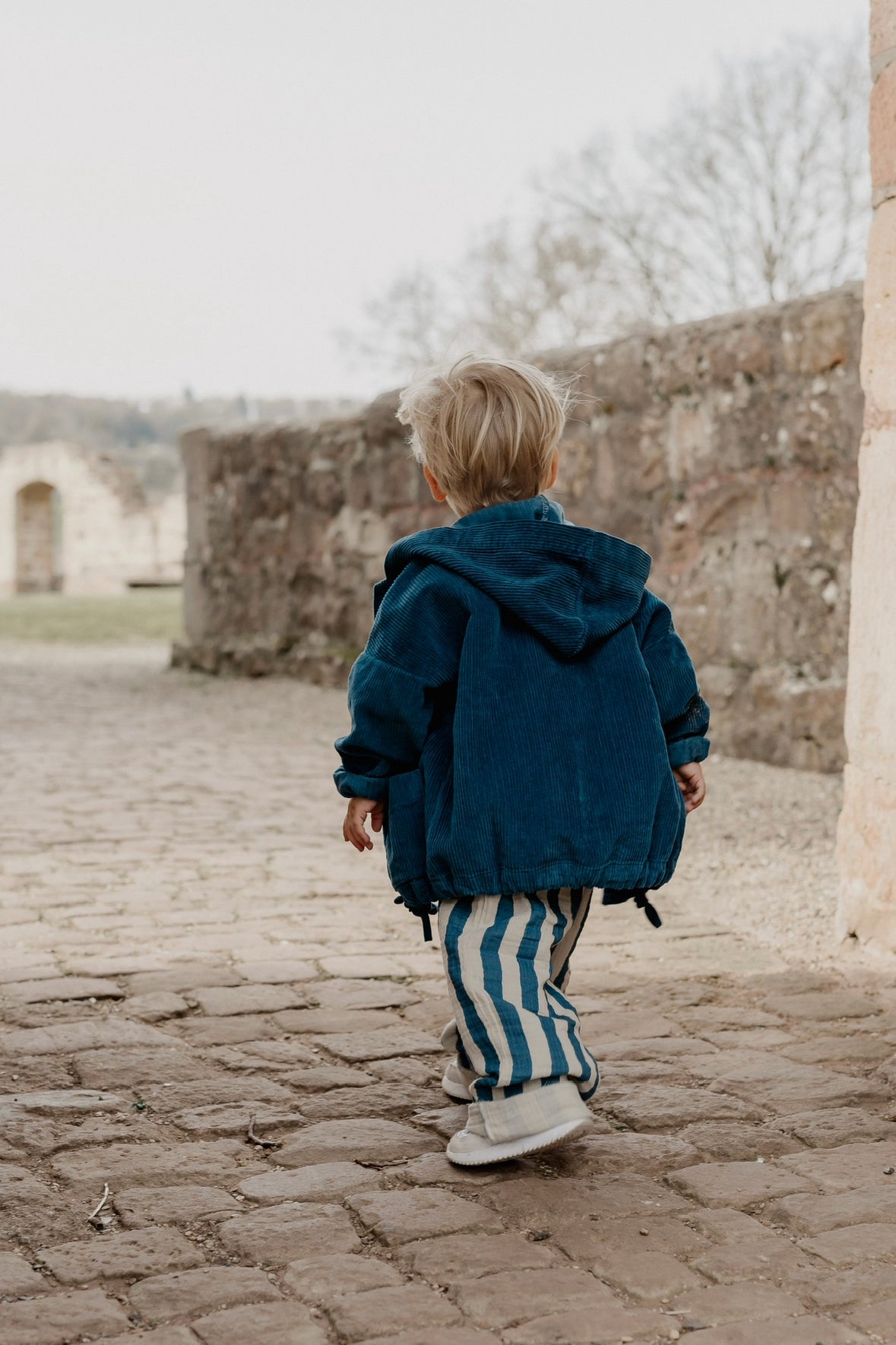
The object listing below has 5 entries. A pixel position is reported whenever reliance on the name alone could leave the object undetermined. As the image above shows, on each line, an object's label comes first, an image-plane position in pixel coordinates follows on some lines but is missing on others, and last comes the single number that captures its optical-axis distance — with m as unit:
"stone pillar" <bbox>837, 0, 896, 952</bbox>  3.24
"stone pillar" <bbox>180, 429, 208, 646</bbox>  10.94
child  2.16
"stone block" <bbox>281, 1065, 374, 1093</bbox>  2.56
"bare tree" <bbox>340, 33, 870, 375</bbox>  21.08
